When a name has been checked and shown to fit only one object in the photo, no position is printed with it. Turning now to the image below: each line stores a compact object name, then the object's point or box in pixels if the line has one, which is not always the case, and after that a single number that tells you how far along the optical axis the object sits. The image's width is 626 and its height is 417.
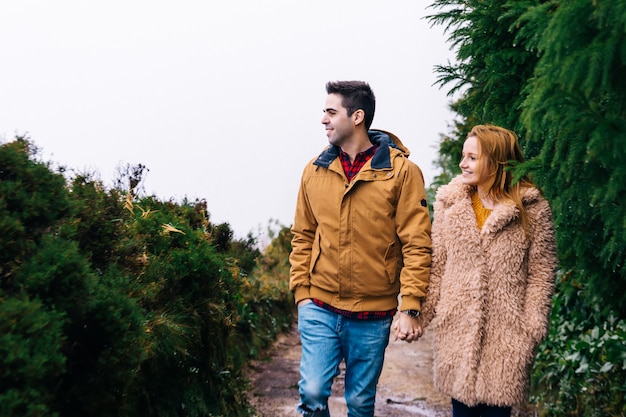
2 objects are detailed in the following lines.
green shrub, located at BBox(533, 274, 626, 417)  4.90
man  3.81
